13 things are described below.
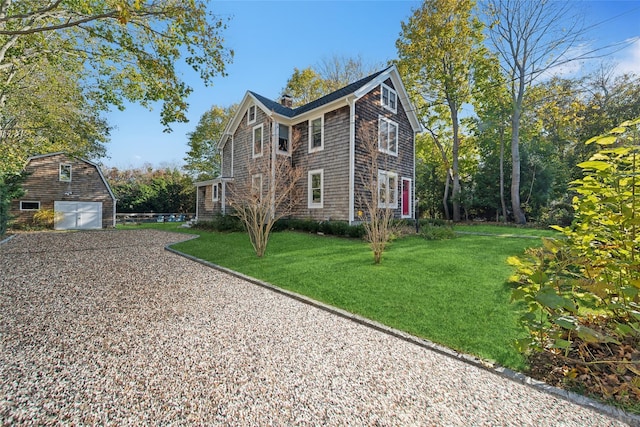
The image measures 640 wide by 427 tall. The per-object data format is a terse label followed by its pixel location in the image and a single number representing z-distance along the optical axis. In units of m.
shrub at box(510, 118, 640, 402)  2.01
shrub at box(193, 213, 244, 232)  12.93
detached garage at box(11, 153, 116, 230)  16.16
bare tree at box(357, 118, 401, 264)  11.18
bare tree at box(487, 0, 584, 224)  13.02
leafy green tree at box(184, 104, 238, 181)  28.17
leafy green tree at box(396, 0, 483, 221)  15.75
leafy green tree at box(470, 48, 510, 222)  15.84
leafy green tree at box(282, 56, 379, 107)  22.19
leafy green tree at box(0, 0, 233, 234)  5.53
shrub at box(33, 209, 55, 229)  16.16
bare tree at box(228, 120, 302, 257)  11.91
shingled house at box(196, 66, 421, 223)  11.45
